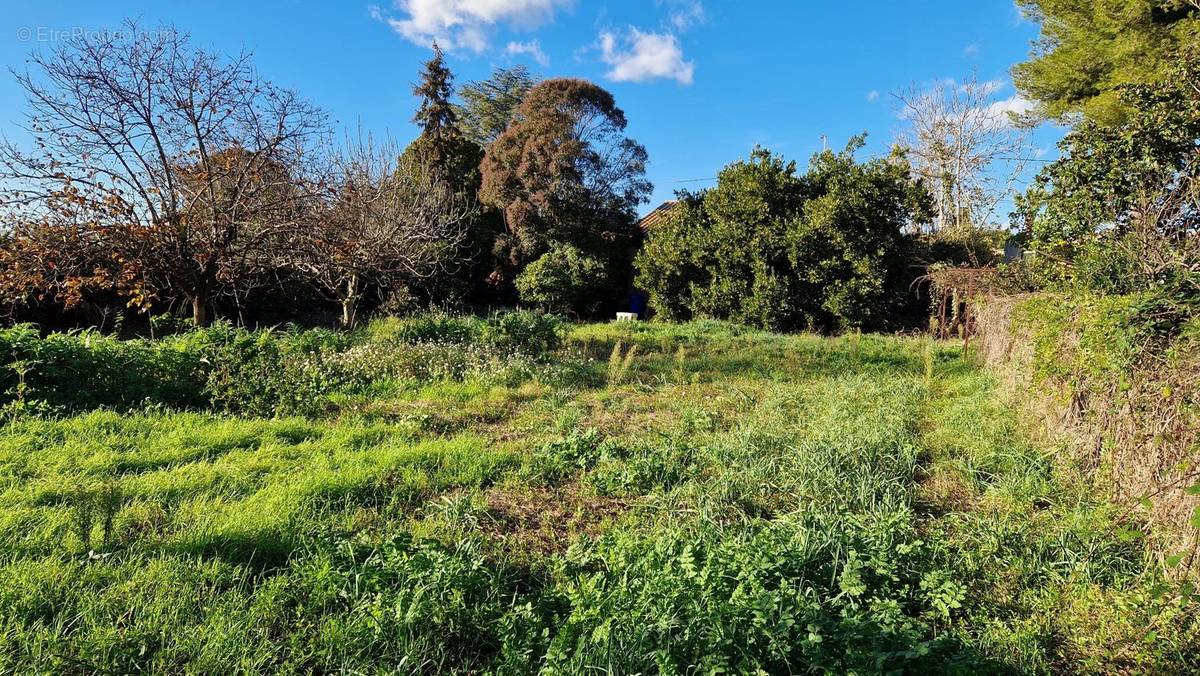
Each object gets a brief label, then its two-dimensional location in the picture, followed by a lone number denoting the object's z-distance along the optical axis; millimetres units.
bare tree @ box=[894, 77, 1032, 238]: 17578
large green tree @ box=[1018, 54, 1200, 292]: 5820
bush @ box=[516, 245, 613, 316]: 15070
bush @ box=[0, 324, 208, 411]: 4496
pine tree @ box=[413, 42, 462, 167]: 16875
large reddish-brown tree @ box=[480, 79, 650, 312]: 14922
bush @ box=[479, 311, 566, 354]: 8156
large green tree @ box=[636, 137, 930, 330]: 11820
